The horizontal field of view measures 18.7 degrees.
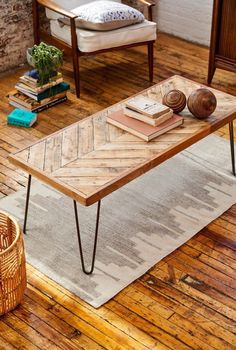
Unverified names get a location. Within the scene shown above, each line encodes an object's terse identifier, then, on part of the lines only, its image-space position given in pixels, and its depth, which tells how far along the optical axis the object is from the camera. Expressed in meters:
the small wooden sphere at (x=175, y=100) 3.64
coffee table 3.18
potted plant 4.57
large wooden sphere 3.58
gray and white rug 3.34
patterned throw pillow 4.78
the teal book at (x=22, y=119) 4.57
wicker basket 2.95
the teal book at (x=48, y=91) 4.71
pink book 3.49
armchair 4.77
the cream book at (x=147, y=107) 3.52
